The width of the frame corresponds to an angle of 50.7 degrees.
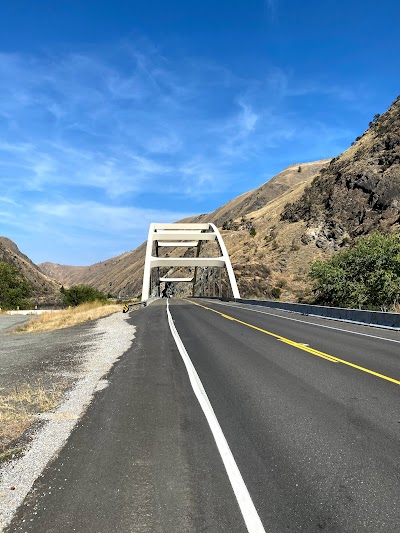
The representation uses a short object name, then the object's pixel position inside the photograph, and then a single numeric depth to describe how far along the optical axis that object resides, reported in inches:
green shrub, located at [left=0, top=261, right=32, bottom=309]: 2669.0
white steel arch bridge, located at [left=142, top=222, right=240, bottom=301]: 2053.4
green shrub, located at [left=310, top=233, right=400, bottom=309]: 1157.1
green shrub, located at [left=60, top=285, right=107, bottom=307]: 2859.3
